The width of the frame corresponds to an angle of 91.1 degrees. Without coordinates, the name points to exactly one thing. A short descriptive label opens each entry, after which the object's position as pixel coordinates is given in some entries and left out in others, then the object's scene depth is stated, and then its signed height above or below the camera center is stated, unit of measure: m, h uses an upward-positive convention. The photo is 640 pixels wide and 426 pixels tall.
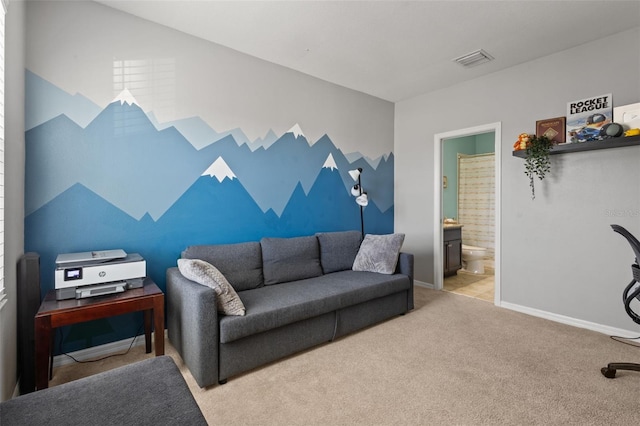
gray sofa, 2.00 -0.71
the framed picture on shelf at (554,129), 3.06 +0.81
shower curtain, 5.80 +0.21
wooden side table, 1.70 -0.61
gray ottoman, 0.99 -0.66
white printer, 1.92 -0.41
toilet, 5.11 -0.81
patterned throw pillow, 2.08 -0.50
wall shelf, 2.57 +0.56
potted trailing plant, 3.05 +0.51
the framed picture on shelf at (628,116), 2.60 +0.80
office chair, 1.93 -0.59
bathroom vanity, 4.65 -0.61
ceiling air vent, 3.14 +1.56
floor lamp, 3.83 +0.22
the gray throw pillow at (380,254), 3.24 -0.48
